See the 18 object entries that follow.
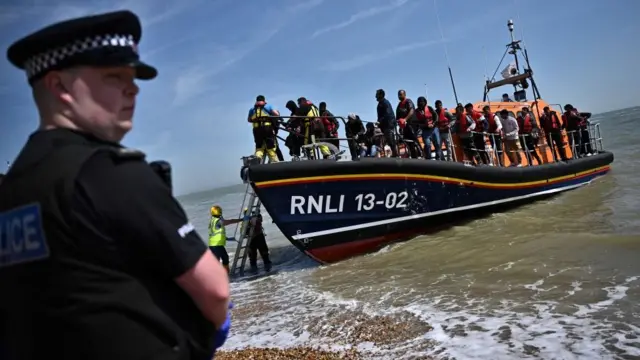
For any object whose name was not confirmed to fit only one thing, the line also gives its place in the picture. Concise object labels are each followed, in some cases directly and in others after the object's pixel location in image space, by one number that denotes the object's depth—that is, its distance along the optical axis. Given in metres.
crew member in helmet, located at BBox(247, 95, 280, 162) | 8.54
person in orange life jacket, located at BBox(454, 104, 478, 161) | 10.93
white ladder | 8.85
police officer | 1.01
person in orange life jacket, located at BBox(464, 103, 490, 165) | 11.23
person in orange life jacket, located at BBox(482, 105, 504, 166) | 11.38
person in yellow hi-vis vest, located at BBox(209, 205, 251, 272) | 8.96
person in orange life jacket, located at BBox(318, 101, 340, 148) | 9.37
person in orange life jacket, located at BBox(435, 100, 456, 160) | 10.43
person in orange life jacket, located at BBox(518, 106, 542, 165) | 12.48
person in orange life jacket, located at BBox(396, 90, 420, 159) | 9.87
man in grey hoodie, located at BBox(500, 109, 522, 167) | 11.79
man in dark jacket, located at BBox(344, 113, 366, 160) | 8.46
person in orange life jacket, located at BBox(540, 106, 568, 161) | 13.48
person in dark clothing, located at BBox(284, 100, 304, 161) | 9.03
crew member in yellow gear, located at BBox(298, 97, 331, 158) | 8.74
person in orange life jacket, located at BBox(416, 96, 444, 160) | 10.02
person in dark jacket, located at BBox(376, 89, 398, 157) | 9.14
